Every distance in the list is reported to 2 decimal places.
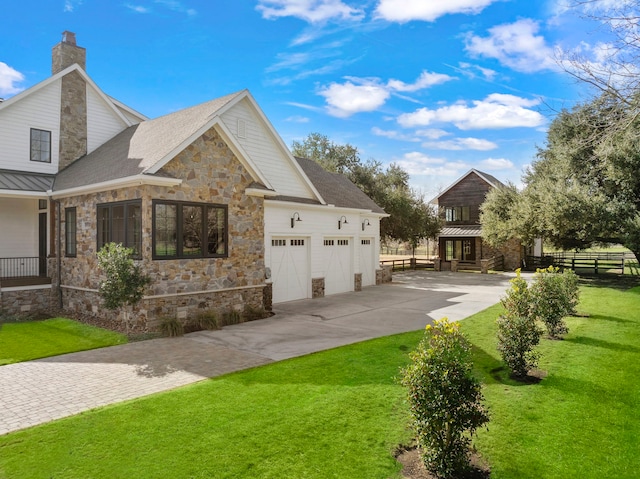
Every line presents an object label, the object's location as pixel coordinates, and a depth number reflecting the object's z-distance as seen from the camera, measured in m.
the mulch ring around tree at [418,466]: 4.47
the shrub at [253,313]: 12.80
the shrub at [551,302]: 9.90
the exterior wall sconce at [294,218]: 16.59
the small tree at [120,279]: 10.11
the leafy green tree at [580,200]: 20.67
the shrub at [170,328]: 10.69
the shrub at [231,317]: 12.19
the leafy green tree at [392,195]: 30.17
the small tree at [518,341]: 7.21
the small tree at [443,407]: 4.38
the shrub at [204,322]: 11.37
